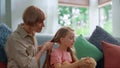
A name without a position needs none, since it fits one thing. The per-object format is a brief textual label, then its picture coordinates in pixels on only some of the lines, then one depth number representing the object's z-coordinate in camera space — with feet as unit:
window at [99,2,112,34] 11.66
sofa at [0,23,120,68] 6.63
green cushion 6.81
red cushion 6.53
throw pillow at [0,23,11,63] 5.57
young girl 5.38
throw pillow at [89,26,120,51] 7.27
